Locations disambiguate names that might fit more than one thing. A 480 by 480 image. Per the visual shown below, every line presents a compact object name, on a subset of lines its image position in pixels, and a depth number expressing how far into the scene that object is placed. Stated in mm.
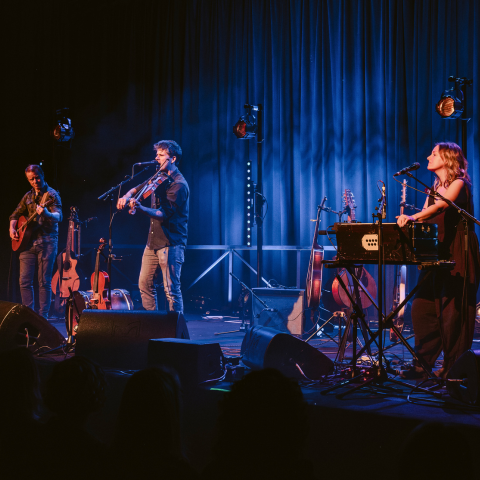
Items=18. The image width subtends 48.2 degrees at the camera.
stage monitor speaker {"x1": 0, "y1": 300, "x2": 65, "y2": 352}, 4652
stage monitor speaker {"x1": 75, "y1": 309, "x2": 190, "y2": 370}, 4180
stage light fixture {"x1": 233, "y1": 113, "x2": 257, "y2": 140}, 7164
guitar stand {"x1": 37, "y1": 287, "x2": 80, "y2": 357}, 4703
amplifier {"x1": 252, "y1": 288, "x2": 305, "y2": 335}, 6176
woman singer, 3785
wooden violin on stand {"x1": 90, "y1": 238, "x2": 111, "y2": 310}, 5676
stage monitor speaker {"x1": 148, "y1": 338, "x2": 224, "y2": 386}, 3662
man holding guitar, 6734
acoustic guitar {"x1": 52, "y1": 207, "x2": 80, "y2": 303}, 7836
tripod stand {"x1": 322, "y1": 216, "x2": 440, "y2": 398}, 3371
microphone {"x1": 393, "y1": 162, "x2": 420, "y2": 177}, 3569
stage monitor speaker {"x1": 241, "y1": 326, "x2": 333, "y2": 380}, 3770
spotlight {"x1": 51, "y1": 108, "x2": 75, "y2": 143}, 8461
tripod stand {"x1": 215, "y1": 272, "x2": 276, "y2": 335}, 6277
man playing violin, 5418
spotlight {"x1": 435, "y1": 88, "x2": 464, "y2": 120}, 6008
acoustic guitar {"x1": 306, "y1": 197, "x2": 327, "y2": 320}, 5953
